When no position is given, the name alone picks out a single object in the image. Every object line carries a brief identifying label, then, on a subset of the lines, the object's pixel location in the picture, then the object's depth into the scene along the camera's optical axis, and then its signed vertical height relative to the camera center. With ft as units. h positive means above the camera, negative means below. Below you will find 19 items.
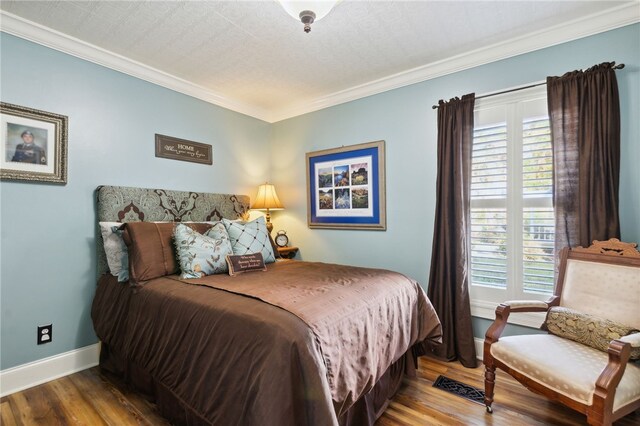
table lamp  11.79 +0.62
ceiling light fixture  4.84 +3.41
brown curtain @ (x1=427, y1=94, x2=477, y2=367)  8.25 -0.53
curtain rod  7.45 +3.23
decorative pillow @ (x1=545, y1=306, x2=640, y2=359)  5.38 -2.19
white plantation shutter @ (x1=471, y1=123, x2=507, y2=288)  8.14 +0.22
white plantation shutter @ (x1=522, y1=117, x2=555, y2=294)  7.48 +0.16
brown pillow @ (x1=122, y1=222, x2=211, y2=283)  7.02 -0.82
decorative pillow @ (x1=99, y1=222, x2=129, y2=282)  7.48 -0.85
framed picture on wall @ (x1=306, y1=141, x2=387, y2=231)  10.25 +1.01
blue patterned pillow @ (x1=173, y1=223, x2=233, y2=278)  7.16 -0.89
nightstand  11.80 -1.45
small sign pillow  7.55 -1.22
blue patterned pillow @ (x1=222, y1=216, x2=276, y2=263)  8.29 -0.63
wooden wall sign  9.47 +2.23
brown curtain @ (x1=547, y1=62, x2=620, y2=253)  6.51 +1.36
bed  3.97 -2.02
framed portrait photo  6.77 +1.73
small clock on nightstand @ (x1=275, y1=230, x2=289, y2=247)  12.56 -0.98
